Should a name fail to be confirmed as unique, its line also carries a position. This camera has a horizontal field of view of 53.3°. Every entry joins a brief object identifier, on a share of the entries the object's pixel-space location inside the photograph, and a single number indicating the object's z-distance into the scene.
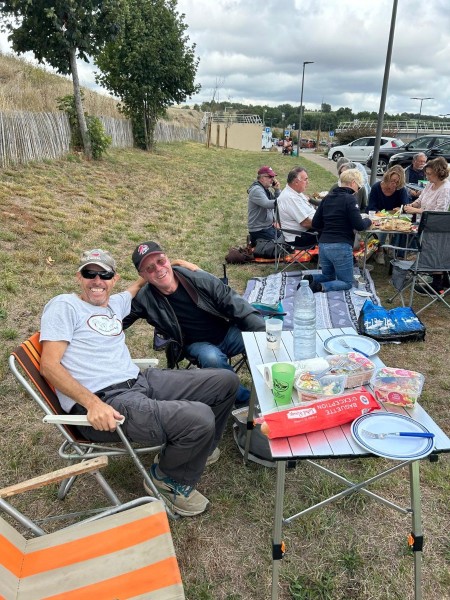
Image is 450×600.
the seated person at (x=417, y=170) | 8.27
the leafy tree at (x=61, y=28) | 9.34
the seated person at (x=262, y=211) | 6.30
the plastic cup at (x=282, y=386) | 1.92
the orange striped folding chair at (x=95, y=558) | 1.48
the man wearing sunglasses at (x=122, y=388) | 2.17
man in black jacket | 2.77
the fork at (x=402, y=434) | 1.68
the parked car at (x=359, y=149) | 22.45
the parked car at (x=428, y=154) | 14.96
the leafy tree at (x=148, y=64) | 16.25
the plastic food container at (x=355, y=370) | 2.01
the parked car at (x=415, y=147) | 16.64
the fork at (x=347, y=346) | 2.29
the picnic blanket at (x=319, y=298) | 4.53
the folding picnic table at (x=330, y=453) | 1.65
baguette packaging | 1.73
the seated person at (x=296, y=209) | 5.70
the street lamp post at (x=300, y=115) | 28.06
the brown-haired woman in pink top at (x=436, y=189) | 5.52
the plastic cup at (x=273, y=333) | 2.43
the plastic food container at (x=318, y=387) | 1.91
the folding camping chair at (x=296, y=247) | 5.75
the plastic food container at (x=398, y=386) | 1.89
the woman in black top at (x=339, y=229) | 4.80
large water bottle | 2.39
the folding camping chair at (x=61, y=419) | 2.04
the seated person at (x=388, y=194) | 6.23
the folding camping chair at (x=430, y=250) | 4.35
